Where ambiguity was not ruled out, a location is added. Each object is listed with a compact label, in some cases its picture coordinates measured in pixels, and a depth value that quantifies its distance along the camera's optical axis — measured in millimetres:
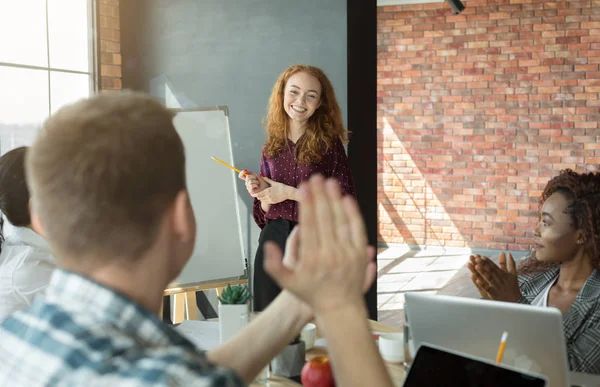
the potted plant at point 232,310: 1720
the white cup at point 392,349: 1778
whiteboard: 3611
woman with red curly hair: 3250
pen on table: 1210
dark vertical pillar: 3734
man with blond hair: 669
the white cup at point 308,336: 1895
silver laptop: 1326
